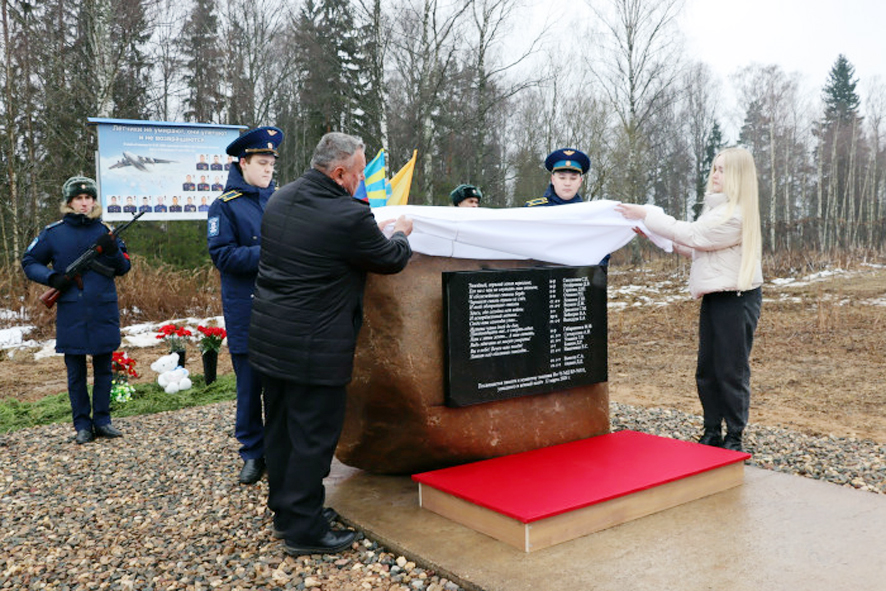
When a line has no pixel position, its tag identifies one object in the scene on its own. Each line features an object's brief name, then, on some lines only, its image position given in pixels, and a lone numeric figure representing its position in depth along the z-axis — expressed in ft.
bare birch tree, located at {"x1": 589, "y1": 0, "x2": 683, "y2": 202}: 72.13
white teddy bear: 22.61
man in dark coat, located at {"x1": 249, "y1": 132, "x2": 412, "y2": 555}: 9.20
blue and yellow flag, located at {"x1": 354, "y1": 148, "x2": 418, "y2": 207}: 18.43
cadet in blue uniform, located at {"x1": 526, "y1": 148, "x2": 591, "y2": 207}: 15.75
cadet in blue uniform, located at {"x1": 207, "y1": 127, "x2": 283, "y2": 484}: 12.19
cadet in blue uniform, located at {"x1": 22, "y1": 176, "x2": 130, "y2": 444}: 15.58
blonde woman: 12.67
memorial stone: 11.05
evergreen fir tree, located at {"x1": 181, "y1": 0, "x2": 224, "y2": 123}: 79.05
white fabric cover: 11.17
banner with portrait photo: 35.40
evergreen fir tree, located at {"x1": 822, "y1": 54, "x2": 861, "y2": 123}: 151.02
